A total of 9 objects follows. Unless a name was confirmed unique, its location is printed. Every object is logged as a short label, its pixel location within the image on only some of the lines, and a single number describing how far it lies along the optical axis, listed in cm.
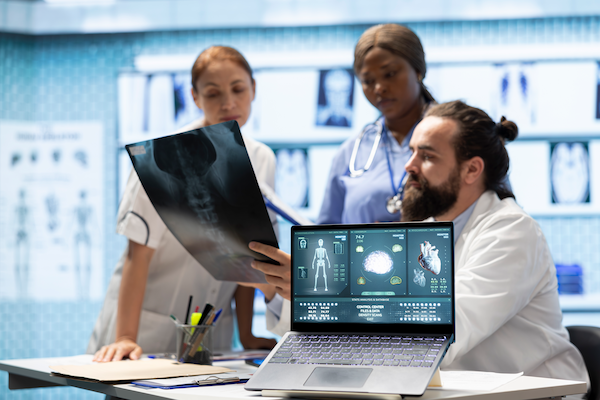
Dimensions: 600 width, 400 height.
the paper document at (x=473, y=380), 103
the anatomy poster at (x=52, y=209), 318
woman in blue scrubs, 201
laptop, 96
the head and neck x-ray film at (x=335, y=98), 312
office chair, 149
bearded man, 135
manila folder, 118
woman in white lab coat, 173
